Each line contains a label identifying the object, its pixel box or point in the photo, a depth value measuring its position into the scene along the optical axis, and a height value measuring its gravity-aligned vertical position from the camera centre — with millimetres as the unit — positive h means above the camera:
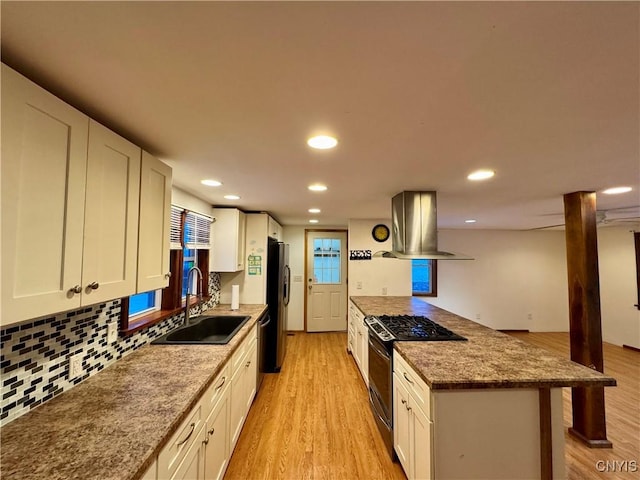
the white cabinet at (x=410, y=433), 1520 -1133
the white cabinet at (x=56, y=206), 773 +161
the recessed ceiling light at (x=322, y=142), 1372 +583
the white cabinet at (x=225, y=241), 3196 +140
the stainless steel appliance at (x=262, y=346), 2977 -1091
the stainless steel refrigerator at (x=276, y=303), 3508 -680
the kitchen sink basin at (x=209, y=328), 2329 -718
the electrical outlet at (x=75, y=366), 1308 -558
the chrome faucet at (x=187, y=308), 2457 -518
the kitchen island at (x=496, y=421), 1439 -904
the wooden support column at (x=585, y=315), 2260 -520
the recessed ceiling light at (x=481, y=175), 1914 +583
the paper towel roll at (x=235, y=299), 3138 -539
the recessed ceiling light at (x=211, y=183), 2219 +585
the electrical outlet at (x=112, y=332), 1598 -477
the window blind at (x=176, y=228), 2359 +219
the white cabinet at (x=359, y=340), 3113 -1132
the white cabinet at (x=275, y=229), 4016 +391
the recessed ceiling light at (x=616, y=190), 2357 +577
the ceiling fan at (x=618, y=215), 3383 +554
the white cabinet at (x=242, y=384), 2010 -1115
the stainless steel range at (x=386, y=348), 2115 -804
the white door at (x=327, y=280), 5484 -546
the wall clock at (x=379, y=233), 4426 +335
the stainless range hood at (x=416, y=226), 2508 +265
